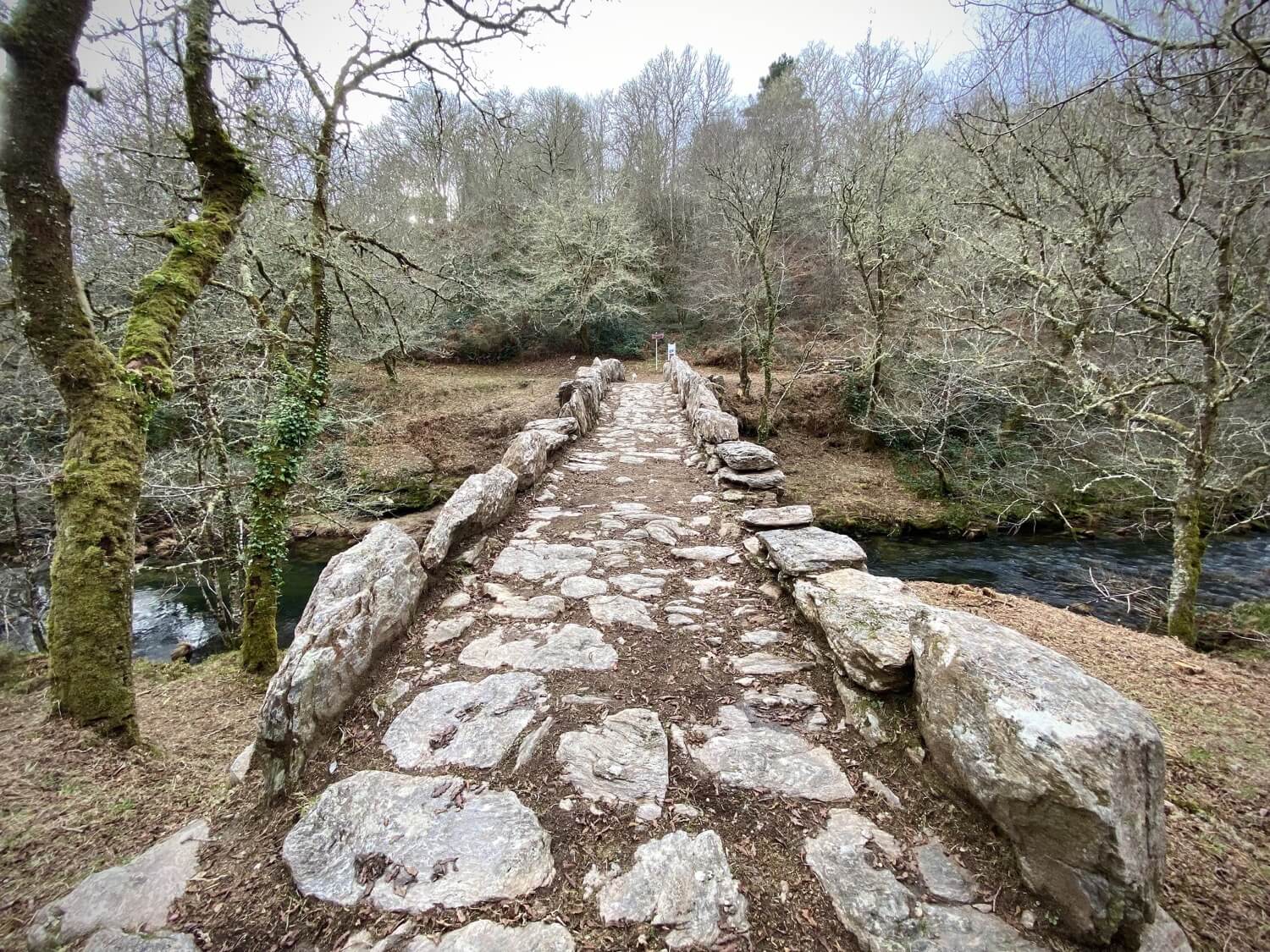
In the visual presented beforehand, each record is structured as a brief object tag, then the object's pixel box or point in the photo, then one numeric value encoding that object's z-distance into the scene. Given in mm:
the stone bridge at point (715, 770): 1306
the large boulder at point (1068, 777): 1222
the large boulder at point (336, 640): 1873
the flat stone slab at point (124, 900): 1350
